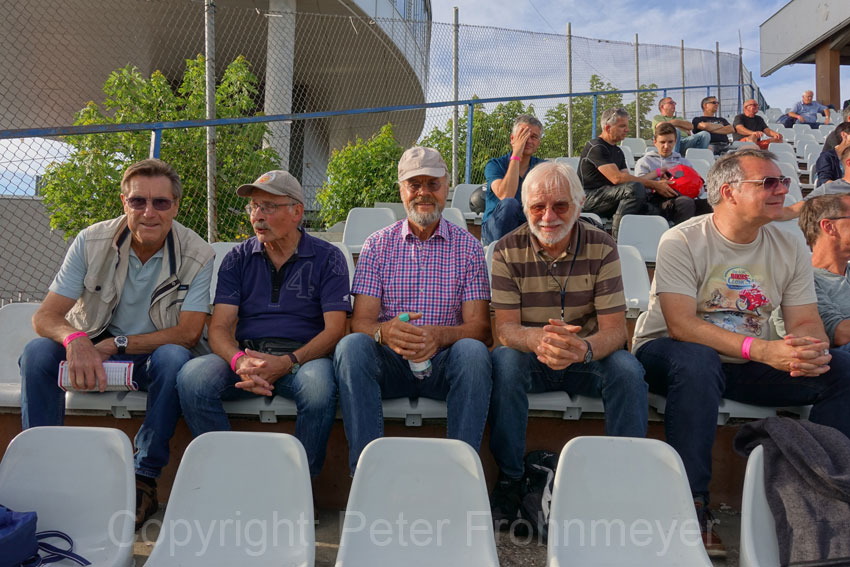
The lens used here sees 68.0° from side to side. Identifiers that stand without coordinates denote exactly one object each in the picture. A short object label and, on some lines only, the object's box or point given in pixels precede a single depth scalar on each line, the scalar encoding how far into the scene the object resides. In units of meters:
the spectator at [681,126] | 8.14
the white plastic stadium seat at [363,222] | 4.13
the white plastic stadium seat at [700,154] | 6.92
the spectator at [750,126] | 9.38
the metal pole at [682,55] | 11.30
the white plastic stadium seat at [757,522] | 1.45
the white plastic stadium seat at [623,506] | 1.45
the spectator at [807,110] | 12.19
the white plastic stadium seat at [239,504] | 1.47
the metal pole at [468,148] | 5.83
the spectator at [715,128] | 8.56
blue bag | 1.40
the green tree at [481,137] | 6.10
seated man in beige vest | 2.26
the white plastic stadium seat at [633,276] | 3.23
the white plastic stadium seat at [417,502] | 1.45
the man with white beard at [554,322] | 2.03
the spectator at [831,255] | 2.39
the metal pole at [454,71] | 5.87
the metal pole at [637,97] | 9.76
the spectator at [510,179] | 3.62
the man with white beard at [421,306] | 2.06
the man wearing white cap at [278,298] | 2.18
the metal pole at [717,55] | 12.84
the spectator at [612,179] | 4.43
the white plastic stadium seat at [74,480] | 1.57
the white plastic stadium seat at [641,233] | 4.00
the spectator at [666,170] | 4.50
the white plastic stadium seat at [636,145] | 8.36
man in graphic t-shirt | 2.00
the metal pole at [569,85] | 7.62
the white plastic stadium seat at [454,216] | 4.14
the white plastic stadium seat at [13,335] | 2.62
